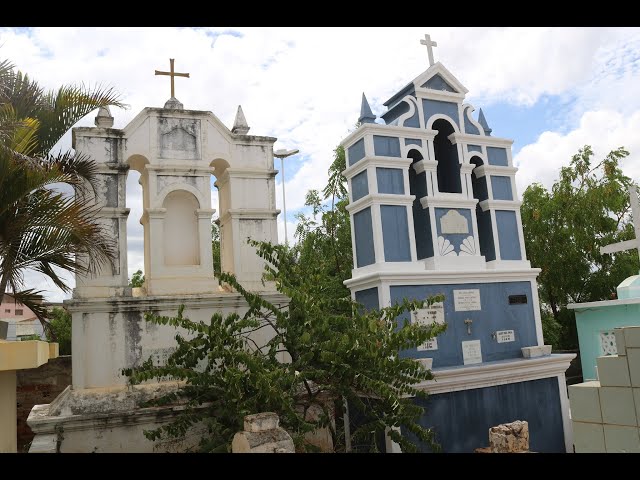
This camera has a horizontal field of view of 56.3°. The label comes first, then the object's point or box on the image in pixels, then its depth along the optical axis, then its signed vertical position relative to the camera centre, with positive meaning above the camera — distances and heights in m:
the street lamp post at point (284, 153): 21.97 +6.76
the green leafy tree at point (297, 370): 6.93 -0.39
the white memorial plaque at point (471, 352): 10.27 -0.46
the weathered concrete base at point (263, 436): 5.77 -0.95
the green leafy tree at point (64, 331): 17.89 +0.69
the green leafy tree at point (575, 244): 17.27 +2.15
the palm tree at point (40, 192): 6.51 +1.82
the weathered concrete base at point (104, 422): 7.54 -0.92
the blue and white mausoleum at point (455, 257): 9.95 +1.25
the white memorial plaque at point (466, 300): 10.44 +0.44
